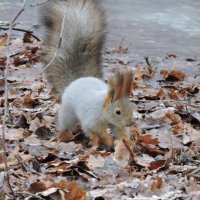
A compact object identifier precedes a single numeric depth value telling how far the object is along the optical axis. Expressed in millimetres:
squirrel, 6559
